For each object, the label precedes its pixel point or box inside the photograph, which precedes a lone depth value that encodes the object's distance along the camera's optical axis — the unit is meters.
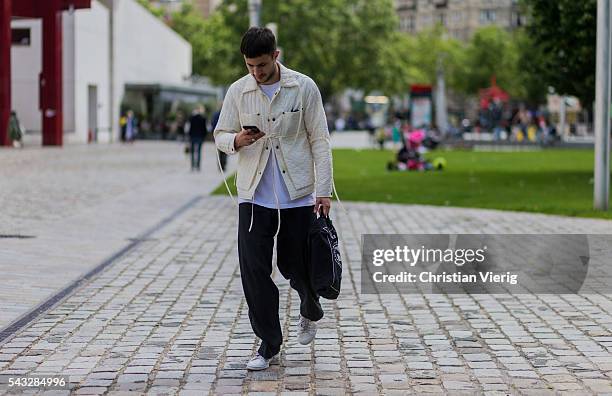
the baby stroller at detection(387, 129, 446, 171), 31.20
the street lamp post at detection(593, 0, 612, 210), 17.02
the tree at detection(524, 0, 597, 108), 23.98
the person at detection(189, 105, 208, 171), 30.89
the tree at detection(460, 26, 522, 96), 111.75
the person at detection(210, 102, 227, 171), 28.55
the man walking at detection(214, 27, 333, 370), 6.65
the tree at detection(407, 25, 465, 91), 117.81
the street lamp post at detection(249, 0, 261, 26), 28.03
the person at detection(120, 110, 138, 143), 60.12
